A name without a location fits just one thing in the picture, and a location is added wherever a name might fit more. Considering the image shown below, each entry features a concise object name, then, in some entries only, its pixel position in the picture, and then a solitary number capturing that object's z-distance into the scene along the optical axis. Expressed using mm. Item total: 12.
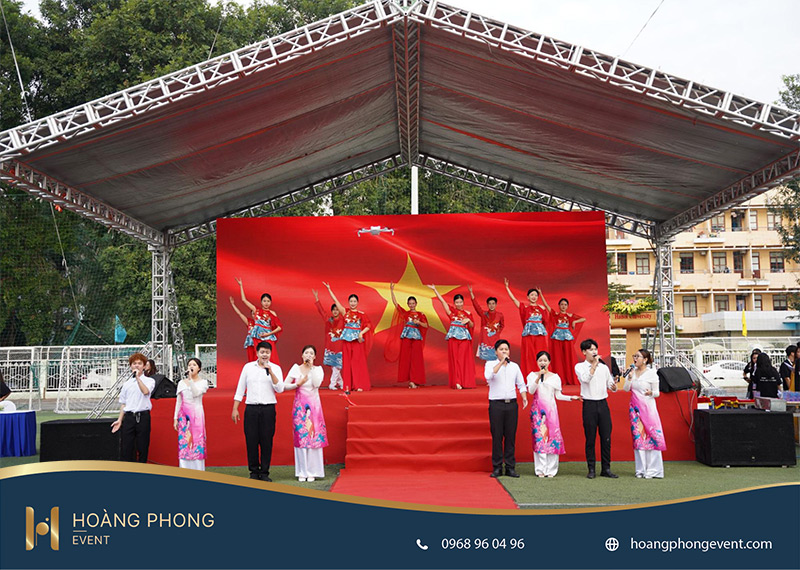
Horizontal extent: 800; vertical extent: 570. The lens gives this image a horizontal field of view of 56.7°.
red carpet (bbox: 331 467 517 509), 5469
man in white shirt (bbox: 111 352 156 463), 6598
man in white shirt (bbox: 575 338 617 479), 6480
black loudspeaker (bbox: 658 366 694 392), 7500
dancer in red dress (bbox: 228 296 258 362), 9570
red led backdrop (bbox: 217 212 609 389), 10391
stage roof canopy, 6438
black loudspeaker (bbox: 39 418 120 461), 6773
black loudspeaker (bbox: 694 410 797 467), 6961
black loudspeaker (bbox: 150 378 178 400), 7605
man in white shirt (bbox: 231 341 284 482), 6238
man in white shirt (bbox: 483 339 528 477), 6518
